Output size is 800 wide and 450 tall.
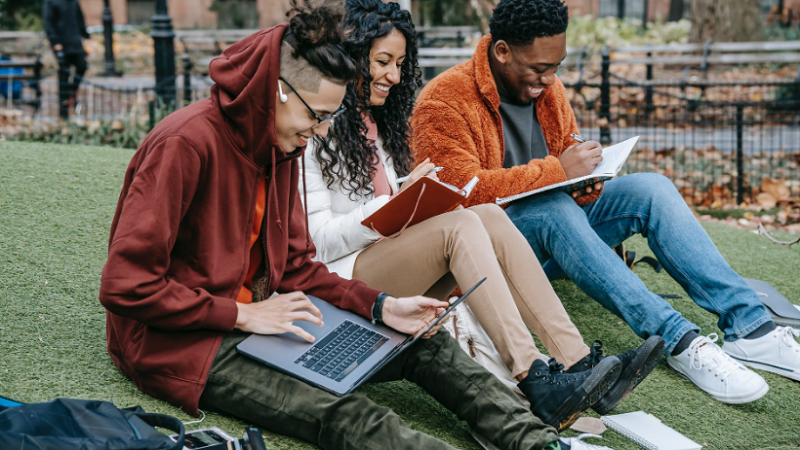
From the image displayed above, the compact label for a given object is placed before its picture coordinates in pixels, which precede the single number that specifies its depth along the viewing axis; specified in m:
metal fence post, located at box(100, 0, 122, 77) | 15.51
